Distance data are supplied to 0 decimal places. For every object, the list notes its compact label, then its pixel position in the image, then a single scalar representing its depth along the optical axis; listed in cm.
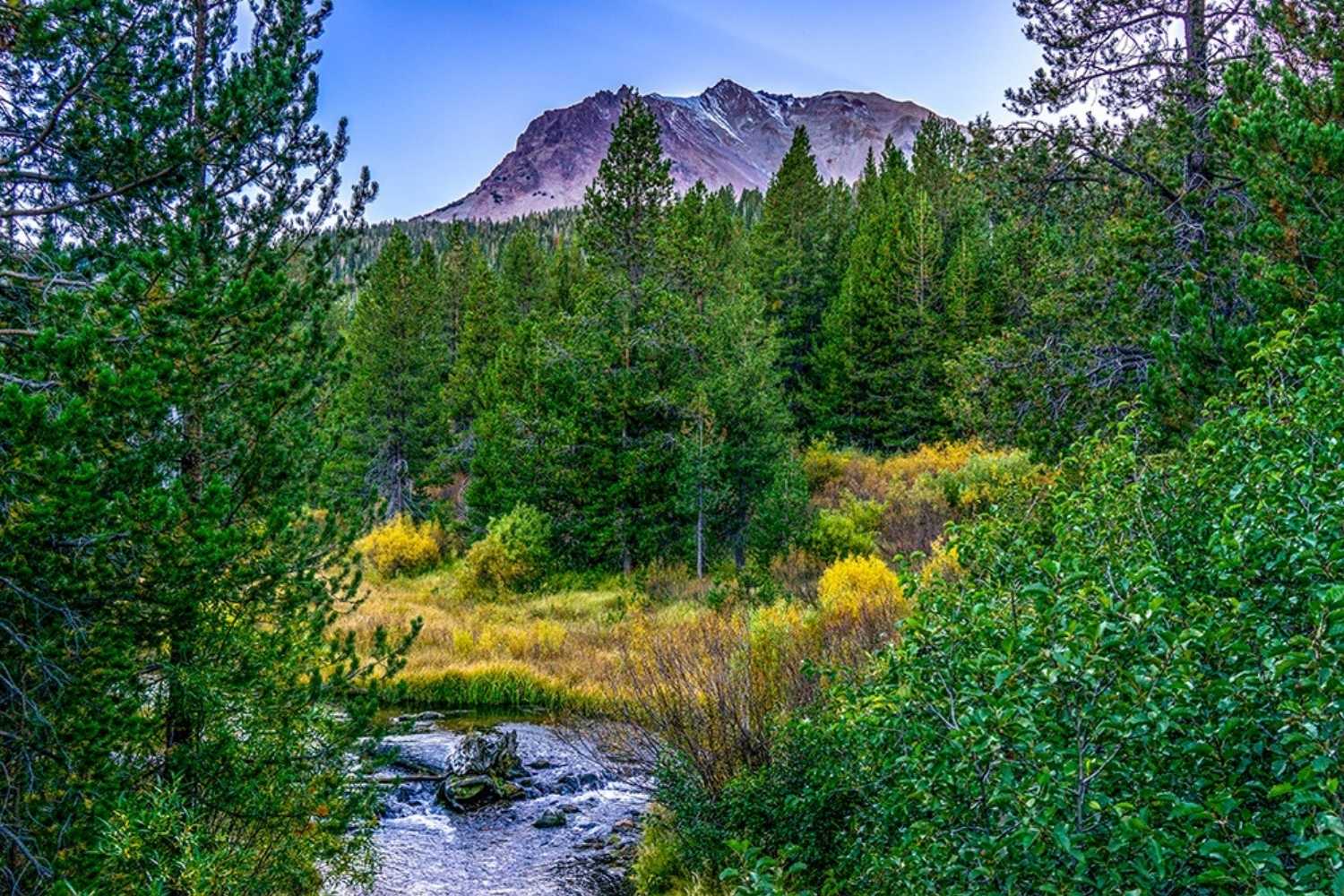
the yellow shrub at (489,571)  2025
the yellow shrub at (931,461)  2092
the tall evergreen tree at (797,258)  3428
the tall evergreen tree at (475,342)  3089
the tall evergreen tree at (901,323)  2827
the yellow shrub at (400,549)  2423
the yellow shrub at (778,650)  698
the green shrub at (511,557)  2019
